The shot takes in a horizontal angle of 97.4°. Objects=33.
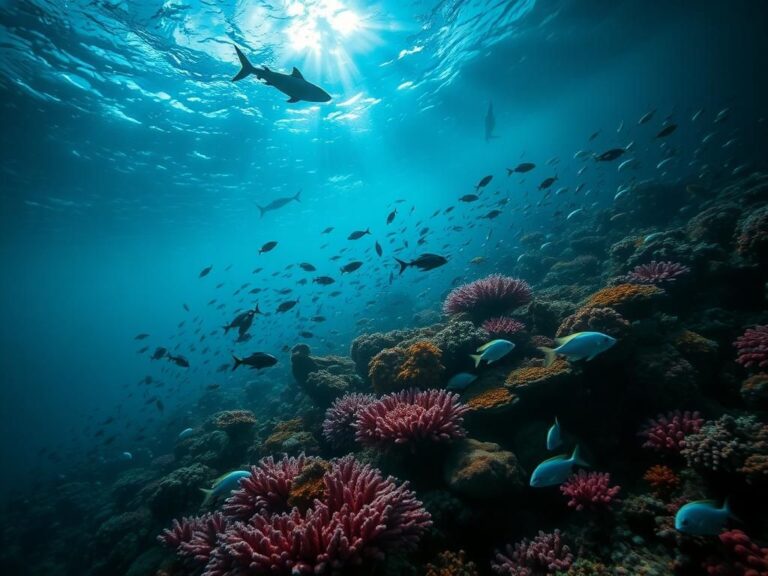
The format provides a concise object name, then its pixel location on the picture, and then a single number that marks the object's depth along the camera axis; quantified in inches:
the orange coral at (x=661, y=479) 146.8
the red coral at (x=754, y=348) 174.9
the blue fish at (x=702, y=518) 108.5
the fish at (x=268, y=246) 373.5
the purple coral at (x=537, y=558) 131.8
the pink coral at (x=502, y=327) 255.6
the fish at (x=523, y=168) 356.2
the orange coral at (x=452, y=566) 132.8
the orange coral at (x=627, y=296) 223.8
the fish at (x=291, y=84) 251.8
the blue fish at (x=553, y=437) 159.0
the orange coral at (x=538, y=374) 191.8
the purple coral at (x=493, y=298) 302.5
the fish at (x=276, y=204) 655.9
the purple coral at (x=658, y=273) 260.8
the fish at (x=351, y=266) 351.9
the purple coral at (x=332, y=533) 109.3
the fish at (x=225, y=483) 194.5
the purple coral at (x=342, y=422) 232.5
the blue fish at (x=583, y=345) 153.6
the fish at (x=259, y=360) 252.8
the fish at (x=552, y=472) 136.0
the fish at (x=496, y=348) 185.0
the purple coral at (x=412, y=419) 171.8
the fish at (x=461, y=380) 216.1
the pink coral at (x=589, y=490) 144.3
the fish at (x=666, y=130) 359.9
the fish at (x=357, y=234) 392.5
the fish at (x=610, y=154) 328.8
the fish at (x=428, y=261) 245.0
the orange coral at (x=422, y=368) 231.6
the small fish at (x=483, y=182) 385.4
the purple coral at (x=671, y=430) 157.6
